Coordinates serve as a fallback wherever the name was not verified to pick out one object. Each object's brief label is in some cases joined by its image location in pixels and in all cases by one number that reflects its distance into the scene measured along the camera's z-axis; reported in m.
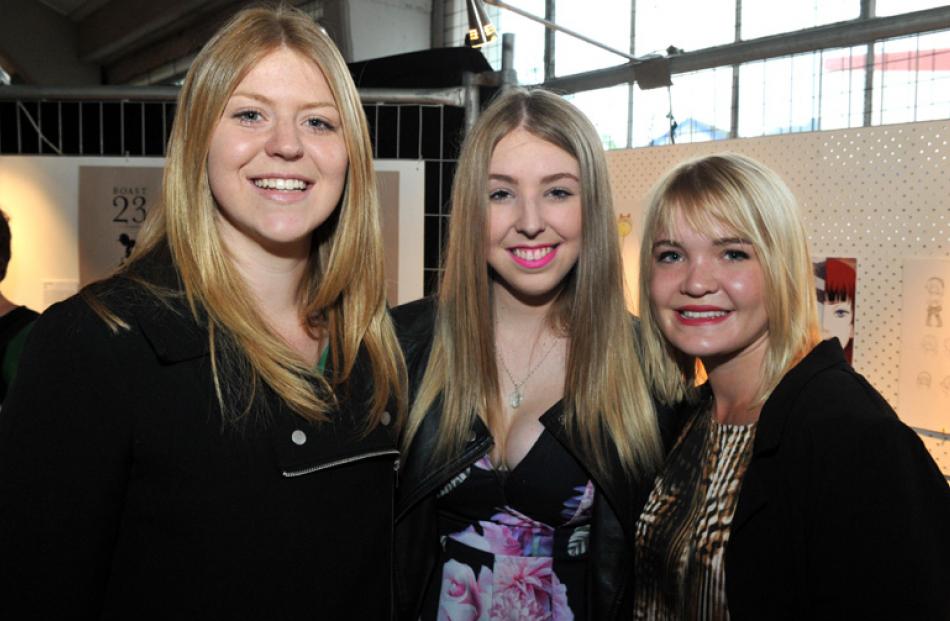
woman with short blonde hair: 1.25
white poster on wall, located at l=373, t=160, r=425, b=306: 3.56
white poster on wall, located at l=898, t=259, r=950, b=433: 2.56
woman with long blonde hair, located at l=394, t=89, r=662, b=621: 1.85
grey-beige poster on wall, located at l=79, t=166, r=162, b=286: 3.48
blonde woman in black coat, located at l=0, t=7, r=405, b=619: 1.16
